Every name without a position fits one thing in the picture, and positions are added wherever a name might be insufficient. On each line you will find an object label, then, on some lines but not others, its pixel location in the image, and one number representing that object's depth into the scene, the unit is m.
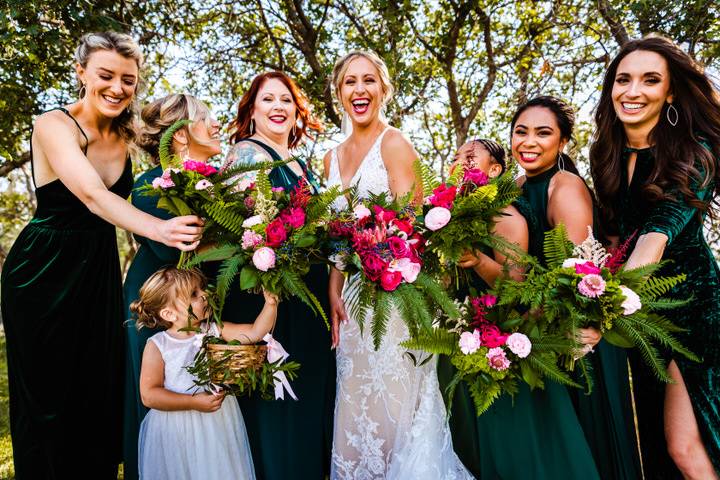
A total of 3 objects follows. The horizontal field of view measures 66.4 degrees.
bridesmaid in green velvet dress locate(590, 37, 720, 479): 2.97
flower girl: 3.08
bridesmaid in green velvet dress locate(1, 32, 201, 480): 3.47
